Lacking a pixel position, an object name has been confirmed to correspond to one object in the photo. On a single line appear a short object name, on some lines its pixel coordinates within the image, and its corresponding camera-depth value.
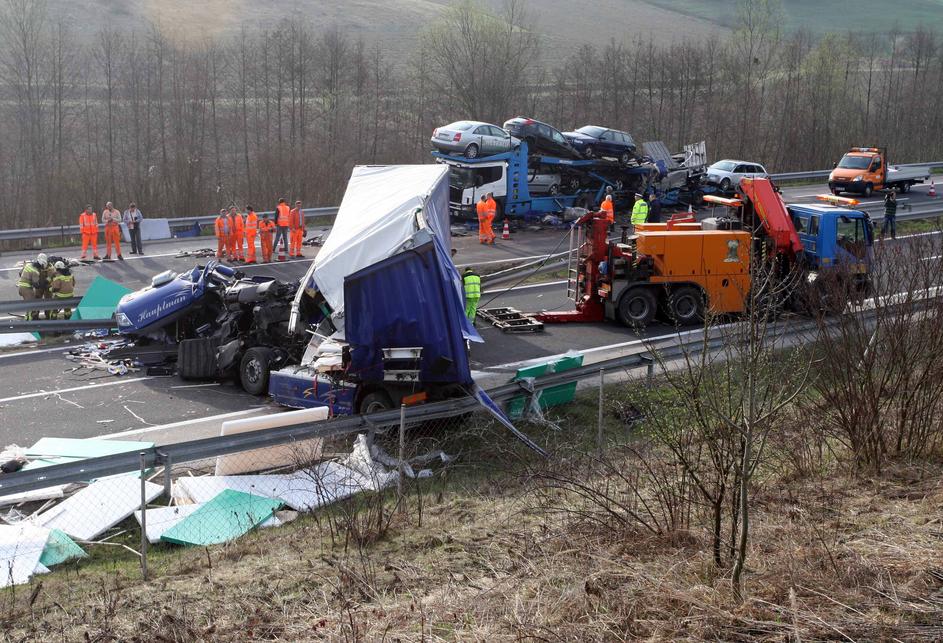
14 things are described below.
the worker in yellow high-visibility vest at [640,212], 22.91
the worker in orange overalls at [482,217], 25.88
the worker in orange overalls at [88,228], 23.52
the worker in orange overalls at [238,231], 23.58
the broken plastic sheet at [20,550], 7.84
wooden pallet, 17.06
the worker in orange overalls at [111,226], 23.64
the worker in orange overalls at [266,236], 23.83
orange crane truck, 16.84
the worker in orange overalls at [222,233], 23.39
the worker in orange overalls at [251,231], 23.56
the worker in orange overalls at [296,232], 24.56
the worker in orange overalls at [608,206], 23.77
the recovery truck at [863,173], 35.47
